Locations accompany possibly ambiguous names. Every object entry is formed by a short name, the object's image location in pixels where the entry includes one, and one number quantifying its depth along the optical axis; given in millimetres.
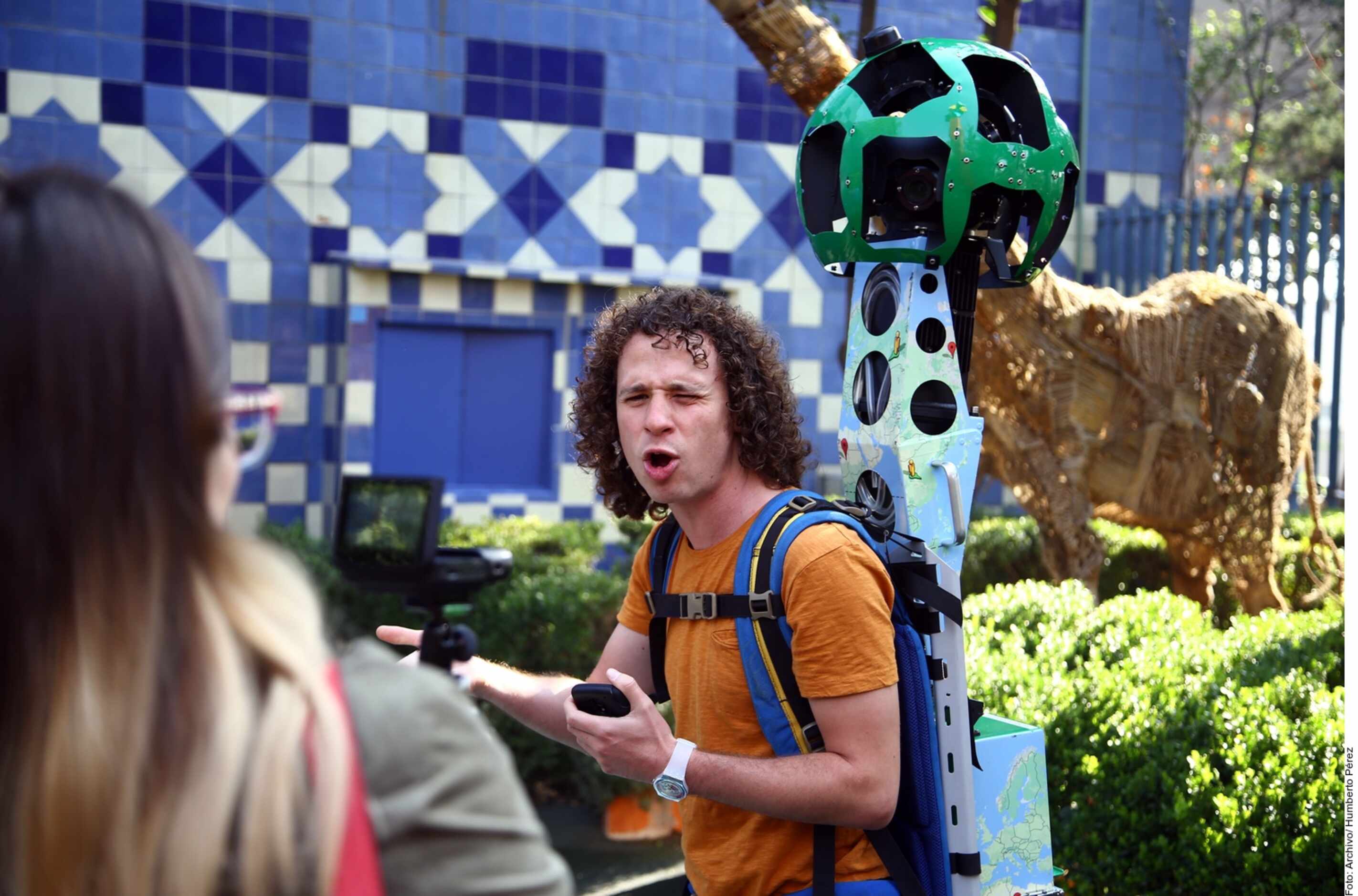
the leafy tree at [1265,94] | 10352
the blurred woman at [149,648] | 839
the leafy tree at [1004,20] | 5469
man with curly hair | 1830
